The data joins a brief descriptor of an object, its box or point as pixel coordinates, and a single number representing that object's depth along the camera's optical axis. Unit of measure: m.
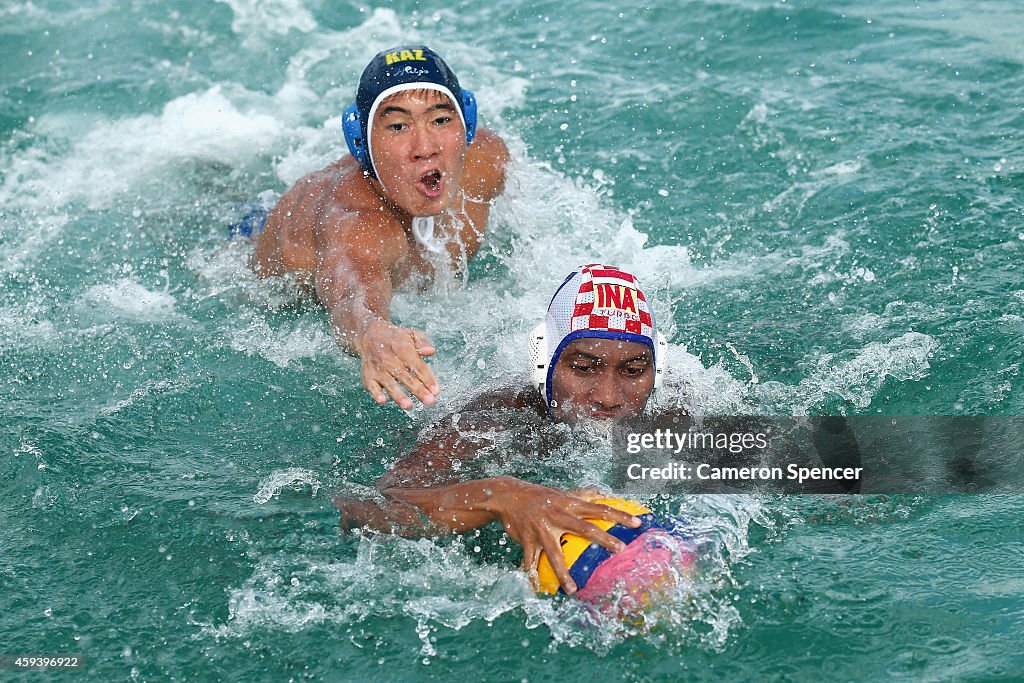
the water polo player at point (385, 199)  12.99
